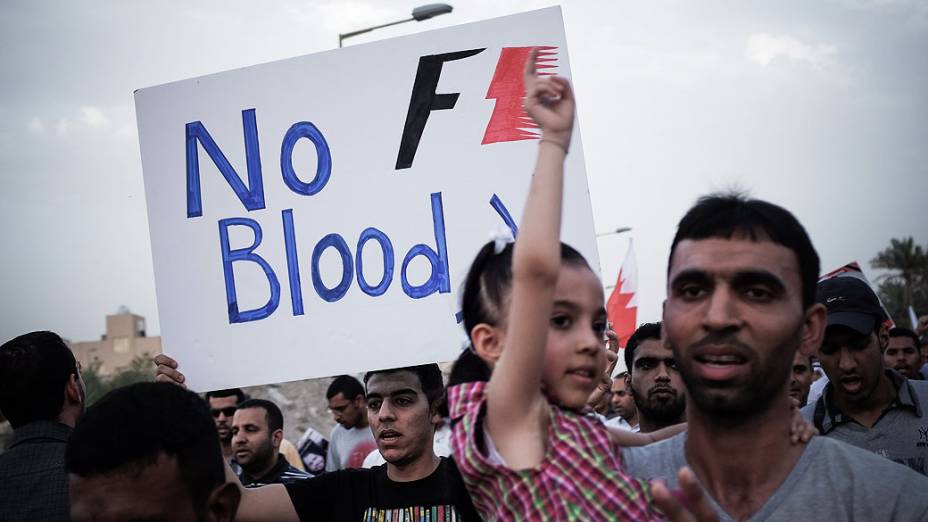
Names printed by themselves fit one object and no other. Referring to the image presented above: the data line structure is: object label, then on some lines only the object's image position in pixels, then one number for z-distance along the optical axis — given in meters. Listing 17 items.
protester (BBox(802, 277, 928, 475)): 4.31
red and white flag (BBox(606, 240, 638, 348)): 10.38
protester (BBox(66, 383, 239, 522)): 2.10
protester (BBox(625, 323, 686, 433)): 4.91
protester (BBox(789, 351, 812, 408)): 5.97
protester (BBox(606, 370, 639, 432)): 6.50
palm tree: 43.66
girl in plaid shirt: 1.96
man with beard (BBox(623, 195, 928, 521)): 2.13
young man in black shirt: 3.23
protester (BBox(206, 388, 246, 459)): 7.91
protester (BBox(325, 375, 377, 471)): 8.27
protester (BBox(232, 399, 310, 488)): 7.00
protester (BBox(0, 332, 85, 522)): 3.28
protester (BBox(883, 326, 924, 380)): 7.98
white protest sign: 3.89
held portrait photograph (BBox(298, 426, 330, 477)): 9.75
